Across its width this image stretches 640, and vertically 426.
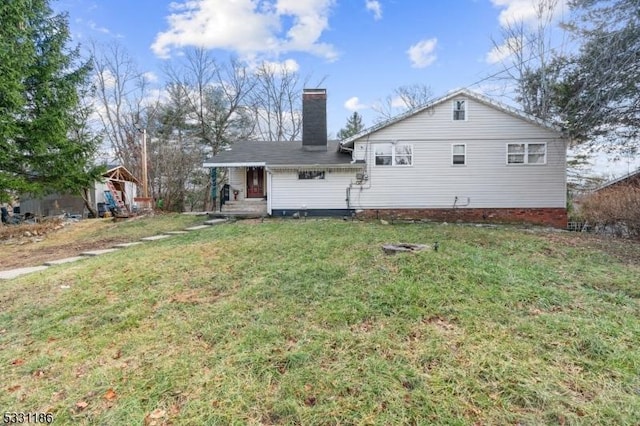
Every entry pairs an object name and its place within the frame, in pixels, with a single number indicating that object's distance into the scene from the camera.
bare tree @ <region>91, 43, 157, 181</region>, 24.17
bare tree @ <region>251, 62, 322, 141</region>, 27.20
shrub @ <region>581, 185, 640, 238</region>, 10.12
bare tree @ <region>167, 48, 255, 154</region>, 24.97
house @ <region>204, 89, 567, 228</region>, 12.70
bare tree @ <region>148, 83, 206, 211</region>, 22.27
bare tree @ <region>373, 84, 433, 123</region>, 27.70
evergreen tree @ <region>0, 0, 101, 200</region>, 10.18
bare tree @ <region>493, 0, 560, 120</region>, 15.29
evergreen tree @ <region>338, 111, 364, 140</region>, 34.06
